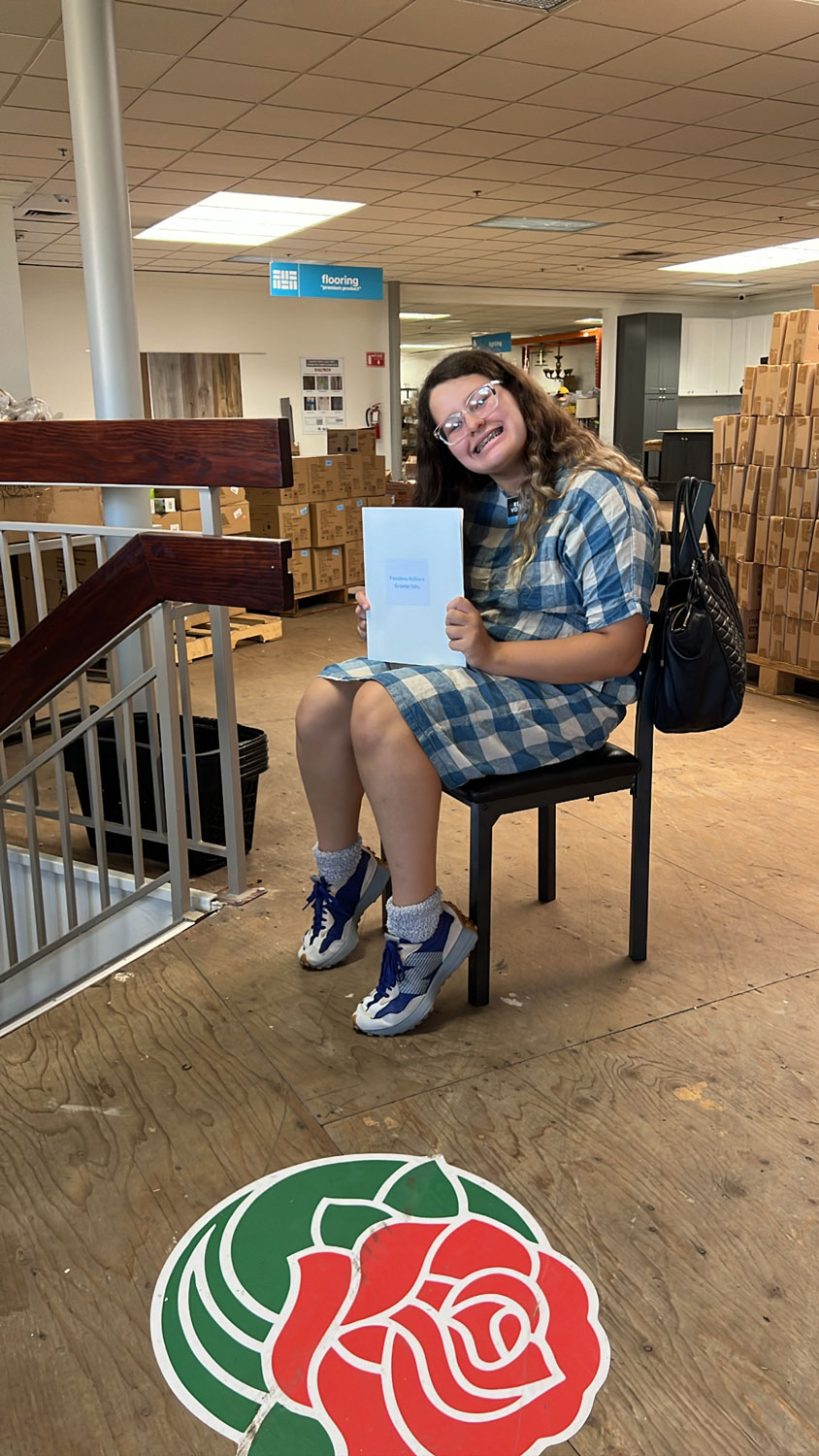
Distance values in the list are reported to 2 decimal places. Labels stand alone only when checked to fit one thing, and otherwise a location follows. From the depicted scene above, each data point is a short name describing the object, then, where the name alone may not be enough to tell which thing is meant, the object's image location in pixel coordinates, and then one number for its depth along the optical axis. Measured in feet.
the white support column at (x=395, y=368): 37.50
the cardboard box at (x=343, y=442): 33.00
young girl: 5.87
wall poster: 36.63
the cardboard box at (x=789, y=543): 14.26
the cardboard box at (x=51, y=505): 13.44
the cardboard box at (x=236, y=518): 21.49
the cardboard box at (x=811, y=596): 13.92
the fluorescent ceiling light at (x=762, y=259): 32.07
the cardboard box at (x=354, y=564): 25.46
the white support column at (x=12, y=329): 19.07
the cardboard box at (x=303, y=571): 23.67
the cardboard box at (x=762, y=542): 14.89
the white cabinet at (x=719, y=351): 47.26
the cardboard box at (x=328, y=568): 24.38
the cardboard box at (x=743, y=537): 15.19
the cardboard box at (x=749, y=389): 15.14
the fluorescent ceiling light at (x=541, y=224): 25.29
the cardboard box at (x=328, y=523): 24.09
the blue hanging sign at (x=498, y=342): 48.42
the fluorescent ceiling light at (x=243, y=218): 22.27
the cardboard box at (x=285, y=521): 23.59
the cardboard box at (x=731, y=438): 15.56
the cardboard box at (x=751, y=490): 15.05
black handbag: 6.14
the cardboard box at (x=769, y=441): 14.57
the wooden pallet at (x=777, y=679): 14.53
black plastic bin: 8.75
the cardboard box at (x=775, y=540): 14.52
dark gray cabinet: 44.27
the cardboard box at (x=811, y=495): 13.87
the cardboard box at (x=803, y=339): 14.12
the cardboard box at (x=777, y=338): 14.67
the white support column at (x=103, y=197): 11.07
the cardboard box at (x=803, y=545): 13.99
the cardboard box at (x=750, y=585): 15.28
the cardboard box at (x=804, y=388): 13.87
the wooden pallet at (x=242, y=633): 18.69
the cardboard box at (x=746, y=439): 15.23
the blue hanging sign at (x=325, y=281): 27.96
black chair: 6.03
